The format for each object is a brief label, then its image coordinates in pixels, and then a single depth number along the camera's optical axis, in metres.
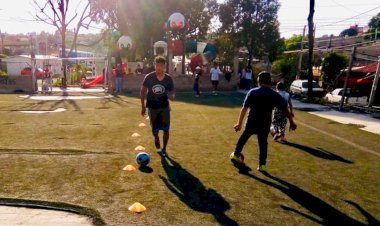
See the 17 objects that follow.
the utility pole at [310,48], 20.53
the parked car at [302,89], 25.20
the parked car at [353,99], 18.50
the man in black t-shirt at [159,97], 7.43
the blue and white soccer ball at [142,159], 6.70
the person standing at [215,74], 22.70
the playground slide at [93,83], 28.60
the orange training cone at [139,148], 8.03
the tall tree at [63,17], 35.47
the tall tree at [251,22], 35.81
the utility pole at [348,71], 15.88
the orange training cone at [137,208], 4.64
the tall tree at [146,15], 34.22
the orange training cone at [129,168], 6.46
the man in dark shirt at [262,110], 6.40
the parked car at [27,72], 42.22
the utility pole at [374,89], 16.12
